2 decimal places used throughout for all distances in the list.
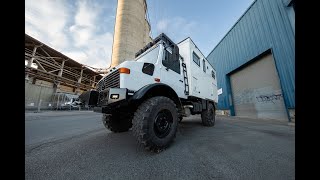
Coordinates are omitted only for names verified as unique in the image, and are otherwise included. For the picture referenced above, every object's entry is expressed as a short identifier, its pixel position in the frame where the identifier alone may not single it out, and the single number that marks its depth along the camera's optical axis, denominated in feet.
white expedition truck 7.42
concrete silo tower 64.18
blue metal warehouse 22.24
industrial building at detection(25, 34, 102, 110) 50.72
